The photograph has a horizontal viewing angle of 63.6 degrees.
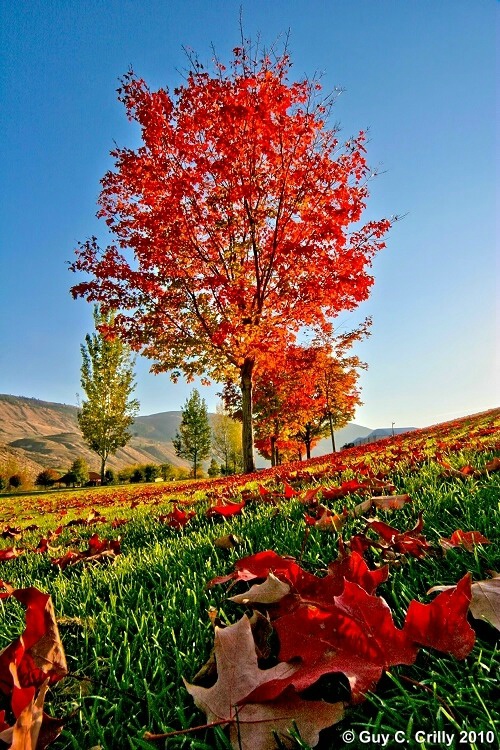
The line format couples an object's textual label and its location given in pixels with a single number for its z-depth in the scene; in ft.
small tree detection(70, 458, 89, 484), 116.06
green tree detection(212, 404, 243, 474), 163.63
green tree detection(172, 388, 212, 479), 164.63
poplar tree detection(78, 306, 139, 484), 110.73
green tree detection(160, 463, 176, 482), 123.44
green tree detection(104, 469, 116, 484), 117.30
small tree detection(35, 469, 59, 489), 114.52
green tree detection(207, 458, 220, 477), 155.07
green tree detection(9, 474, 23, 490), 108.27
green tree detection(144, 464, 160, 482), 119.71
